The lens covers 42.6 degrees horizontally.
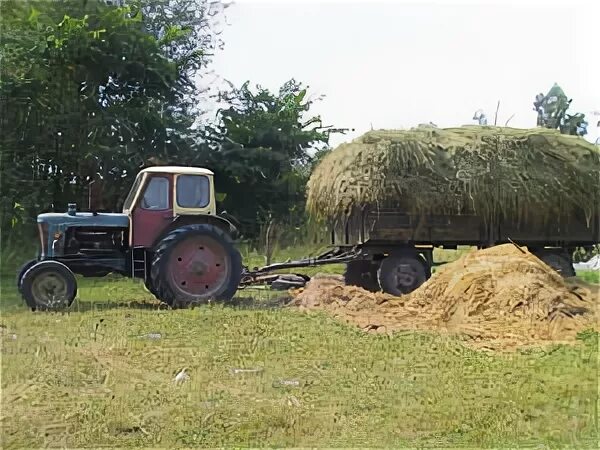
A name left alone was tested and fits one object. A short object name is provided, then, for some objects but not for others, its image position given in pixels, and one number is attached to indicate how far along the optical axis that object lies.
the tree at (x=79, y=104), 15.25
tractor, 10.12
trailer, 11.50
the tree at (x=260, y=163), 16.78
